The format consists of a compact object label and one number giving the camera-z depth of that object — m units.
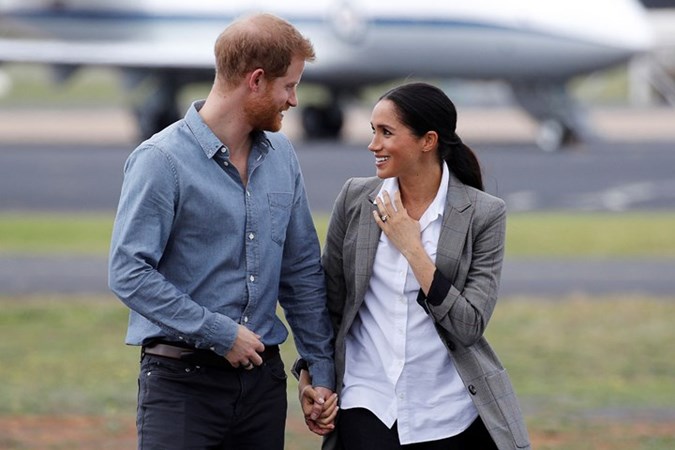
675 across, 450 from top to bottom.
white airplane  62.45
